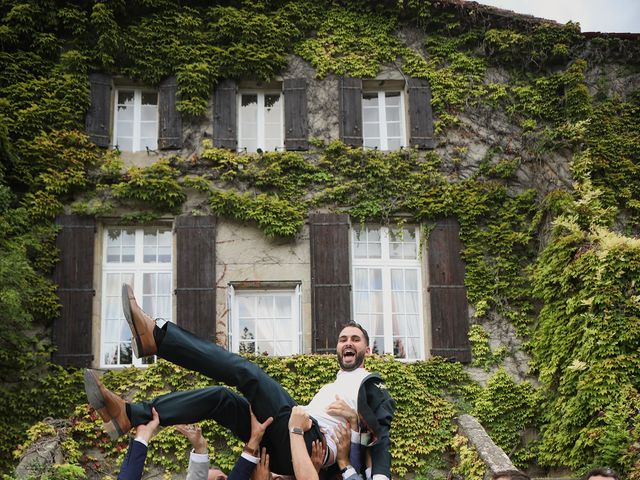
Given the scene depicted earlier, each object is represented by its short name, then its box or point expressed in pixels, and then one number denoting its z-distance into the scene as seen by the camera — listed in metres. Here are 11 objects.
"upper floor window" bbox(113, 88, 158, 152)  13.38
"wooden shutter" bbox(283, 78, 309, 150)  13.25
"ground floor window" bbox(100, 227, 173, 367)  12.50
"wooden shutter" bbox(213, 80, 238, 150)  13.20
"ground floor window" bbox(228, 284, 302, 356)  12.60
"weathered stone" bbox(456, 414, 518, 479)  10.30
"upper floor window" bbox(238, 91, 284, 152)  13.49
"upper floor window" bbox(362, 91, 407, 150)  13.72
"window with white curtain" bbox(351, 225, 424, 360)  12.75
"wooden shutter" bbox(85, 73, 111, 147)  12.98
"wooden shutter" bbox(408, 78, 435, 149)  13.45
